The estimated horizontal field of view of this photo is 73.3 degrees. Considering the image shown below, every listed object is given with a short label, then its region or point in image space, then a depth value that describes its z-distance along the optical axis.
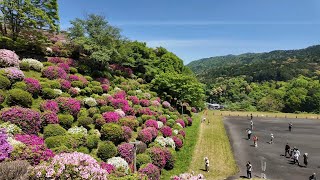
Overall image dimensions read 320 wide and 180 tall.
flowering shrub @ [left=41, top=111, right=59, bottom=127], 17.13
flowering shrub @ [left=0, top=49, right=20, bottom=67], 22.67
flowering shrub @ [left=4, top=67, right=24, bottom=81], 20.30
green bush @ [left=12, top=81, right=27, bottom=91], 19.80
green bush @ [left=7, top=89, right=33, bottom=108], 17.85
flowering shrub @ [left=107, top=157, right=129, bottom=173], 15.11
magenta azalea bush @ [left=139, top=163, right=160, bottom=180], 14.81
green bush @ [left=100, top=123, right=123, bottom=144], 18.16
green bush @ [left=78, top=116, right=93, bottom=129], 19.24
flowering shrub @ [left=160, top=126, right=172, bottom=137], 23.24
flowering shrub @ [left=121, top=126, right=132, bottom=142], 18.76
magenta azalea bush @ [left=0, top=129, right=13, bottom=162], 10.98
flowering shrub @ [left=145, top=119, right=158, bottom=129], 23.17
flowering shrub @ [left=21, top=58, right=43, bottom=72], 25.56
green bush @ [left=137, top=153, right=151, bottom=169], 16.31
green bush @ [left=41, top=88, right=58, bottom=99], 21.14
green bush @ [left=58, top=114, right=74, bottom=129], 18.07
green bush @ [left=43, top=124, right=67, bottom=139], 15.88
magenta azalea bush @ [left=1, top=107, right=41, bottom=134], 15.28
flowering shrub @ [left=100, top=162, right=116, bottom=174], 13.44
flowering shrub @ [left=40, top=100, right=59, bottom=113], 18.91
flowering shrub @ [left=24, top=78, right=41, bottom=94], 20.38
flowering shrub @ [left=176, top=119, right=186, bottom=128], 29.72
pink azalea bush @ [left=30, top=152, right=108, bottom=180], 8.23
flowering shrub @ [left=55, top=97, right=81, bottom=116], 19.75
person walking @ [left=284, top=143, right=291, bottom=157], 21.94
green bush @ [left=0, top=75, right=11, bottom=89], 19.10
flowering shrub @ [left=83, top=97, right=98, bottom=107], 22.72
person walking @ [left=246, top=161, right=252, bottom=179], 17.06
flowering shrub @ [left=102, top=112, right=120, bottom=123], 20.43
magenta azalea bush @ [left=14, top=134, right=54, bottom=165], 11.46
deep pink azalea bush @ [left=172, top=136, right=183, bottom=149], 22.52
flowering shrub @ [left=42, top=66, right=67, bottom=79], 25.05
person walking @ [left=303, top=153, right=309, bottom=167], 19.48
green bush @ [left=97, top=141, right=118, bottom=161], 16.10
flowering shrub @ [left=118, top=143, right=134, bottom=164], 16.56
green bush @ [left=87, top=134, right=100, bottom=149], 16.63
